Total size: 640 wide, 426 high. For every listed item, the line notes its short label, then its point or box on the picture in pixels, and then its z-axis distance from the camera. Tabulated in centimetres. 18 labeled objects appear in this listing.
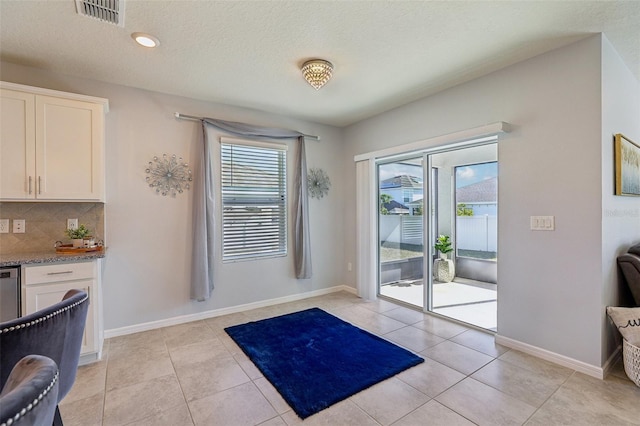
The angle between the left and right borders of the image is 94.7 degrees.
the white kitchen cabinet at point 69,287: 227
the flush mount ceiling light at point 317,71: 258
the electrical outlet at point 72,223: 284
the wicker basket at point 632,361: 209
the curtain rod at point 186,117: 334
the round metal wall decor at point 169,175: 326
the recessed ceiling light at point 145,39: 222
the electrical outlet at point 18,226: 264
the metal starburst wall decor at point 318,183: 440
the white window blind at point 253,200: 371
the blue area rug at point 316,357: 210
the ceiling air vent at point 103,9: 188
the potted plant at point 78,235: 266
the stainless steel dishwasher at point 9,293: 216
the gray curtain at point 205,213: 336
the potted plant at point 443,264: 356
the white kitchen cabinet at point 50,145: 238
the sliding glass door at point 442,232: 321
